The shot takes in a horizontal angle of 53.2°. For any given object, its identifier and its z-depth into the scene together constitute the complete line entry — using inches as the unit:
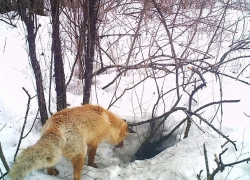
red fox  98.3
